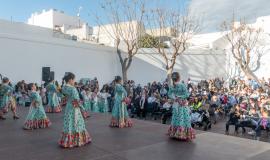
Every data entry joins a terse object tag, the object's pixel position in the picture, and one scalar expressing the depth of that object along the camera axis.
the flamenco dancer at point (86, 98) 8.81
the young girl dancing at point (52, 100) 8.17
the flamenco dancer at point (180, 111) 4.77
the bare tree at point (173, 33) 14.90
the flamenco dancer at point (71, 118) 4.33
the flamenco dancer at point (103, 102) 9.52
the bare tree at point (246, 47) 16.22
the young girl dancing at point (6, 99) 6.83
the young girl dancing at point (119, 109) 5.88
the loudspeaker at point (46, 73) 11.50
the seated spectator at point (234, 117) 6.86
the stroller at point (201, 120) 7.14
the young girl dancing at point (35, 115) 5.82
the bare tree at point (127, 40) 14.38
